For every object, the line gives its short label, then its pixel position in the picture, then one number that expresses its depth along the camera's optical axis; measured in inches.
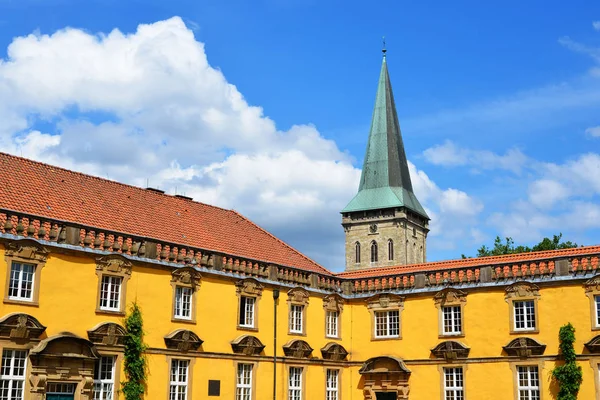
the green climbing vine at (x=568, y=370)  1231.5
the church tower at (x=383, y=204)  3535.9
